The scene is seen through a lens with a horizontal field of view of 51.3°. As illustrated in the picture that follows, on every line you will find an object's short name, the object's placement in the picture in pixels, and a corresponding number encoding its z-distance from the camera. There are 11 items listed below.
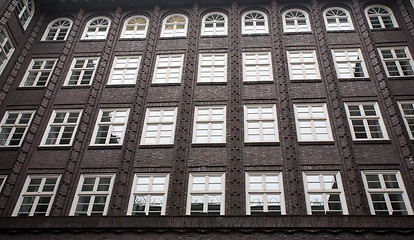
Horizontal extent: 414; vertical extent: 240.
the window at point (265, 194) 20.02
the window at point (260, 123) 23.06
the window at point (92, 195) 20.64
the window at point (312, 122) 22.88
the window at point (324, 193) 19.80
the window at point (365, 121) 22.70
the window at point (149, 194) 20.41
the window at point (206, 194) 20.19
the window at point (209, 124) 23.28
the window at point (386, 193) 19.55
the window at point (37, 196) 20.91
